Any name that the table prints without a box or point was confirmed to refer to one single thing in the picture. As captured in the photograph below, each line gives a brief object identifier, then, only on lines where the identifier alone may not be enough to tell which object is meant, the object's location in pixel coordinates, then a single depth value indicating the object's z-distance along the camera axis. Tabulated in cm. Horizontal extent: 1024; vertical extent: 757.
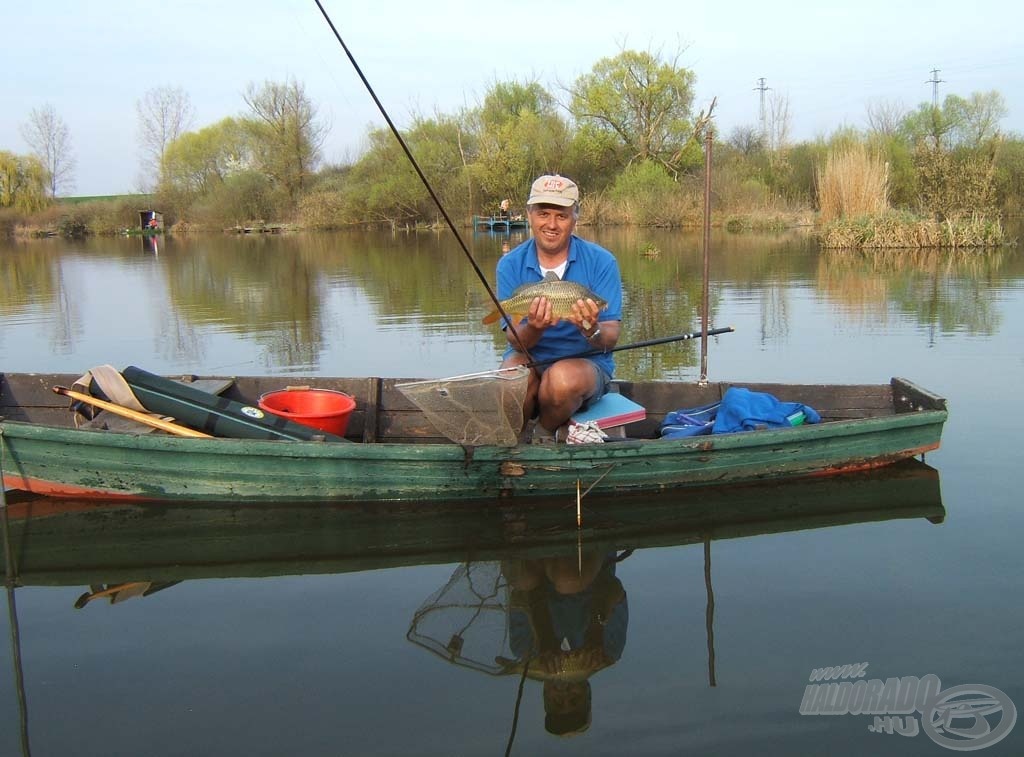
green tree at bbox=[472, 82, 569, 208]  4094
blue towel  536
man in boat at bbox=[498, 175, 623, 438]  500
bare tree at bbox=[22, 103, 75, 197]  5677
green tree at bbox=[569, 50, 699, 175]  4000
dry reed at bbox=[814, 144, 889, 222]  2212
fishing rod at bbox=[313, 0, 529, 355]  455
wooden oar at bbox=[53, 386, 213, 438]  500
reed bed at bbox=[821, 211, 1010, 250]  2091
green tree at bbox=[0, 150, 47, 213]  5294
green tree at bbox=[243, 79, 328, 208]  5116
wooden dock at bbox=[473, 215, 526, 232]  3744
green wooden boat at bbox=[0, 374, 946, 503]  487
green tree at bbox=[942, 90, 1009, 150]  4091
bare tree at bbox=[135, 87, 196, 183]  6075
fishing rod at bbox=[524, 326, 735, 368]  524
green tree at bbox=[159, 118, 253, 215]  5456
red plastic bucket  571
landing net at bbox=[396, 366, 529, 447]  489
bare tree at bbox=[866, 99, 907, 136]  4231
